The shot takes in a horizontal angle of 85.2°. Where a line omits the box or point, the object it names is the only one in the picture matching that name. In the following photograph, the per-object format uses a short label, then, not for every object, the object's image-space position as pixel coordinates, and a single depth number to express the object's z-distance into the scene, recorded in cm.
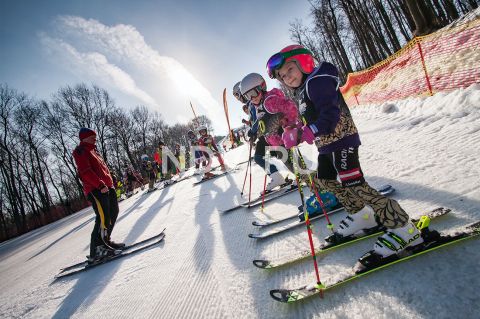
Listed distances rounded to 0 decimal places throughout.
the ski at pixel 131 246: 463
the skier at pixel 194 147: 1300
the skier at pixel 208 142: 1161
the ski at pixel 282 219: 318
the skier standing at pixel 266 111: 386
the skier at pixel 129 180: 1758
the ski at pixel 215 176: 1070
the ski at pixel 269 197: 489
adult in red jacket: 429
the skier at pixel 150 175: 1516
